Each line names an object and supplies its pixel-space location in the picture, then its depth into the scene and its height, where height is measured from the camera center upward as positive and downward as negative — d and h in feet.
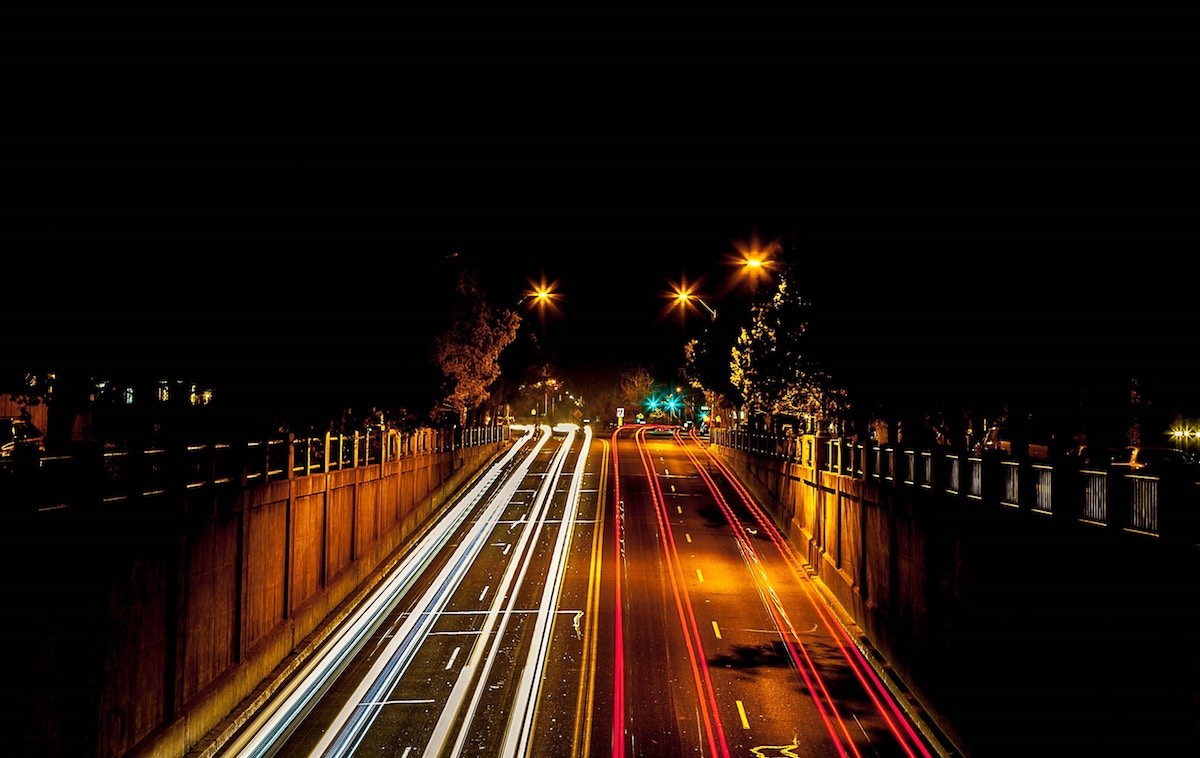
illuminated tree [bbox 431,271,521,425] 158.81 +12.60
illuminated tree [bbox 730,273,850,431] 166.09 +11.36
